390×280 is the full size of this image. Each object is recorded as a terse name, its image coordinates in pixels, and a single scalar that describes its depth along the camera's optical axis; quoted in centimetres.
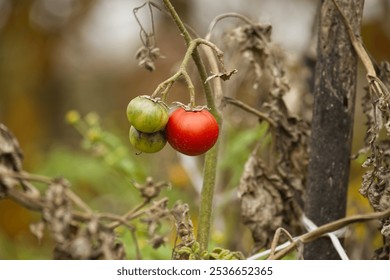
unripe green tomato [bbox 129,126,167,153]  110
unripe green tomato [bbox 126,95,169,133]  108
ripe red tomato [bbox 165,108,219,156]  109
